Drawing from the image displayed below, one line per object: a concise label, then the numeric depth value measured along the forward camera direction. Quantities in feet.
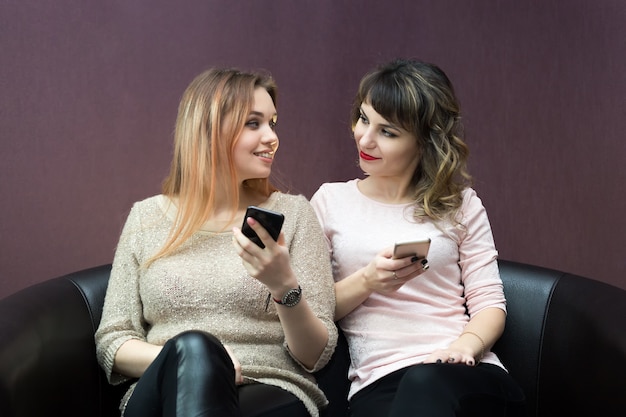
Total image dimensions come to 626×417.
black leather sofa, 5.24
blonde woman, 5.45
